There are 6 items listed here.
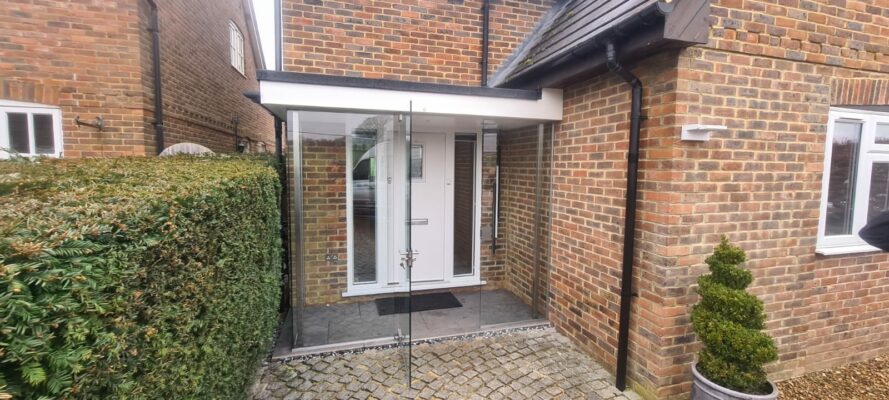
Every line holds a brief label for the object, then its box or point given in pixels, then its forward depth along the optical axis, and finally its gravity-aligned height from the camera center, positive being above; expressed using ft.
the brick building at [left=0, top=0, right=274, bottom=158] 14.70 +3.68
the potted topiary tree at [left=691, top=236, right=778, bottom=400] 8.36 -3.72
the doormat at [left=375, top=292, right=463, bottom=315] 16.01 -6.13
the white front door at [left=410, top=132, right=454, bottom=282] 17.54 -1.56
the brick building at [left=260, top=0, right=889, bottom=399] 9.66 +0.50
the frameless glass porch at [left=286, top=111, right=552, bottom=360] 13.68 -2.41
